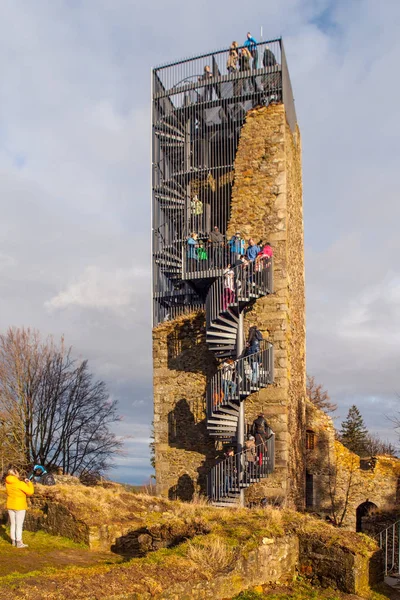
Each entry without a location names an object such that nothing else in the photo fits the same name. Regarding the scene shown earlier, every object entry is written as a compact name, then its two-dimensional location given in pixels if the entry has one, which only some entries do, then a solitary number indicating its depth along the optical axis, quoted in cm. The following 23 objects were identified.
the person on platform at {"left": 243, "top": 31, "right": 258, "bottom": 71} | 2119
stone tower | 1716
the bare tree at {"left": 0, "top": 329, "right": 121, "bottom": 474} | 2636
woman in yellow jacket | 980
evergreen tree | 3944
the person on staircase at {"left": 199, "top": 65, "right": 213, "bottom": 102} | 2192
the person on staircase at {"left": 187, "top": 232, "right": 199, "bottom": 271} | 1923
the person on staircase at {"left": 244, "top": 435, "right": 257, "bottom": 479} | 1620
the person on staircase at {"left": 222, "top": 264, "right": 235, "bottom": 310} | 1694
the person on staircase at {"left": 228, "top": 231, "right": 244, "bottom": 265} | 1809
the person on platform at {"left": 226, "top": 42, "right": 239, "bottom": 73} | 2161
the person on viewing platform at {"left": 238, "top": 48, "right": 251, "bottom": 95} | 2108
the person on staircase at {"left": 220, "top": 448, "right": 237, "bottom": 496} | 1622
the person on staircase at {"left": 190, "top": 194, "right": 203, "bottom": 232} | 2130
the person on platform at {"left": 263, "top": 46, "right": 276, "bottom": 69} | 2095
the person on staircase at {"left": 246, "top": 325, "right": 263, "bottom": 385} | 1647
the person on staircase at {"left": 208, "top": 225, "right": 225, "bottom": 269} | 1895
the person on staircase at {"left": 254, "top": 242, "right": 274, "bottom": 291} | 1731
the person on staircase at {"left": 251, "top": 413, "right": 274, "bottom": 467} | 1658
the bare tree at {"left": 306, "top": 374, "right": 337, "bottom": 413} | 4253
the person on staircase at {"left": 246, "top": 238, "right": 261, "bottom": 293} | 1702
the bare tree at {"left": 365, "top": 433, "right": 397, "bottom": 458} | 4322
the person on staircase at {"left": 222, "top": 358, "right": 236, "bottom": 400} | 1655
